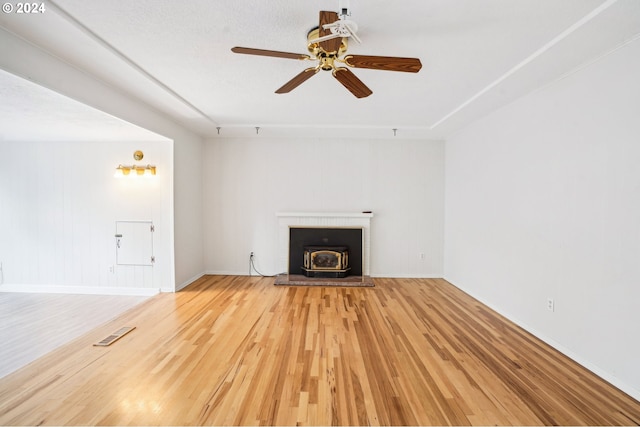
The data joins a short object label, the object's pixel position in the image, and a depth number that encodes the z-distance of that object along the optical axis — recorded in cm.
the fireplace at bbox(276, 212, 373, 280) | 504
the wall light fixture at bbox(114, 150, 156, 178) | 417
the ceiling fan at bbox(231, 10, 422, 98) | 155
